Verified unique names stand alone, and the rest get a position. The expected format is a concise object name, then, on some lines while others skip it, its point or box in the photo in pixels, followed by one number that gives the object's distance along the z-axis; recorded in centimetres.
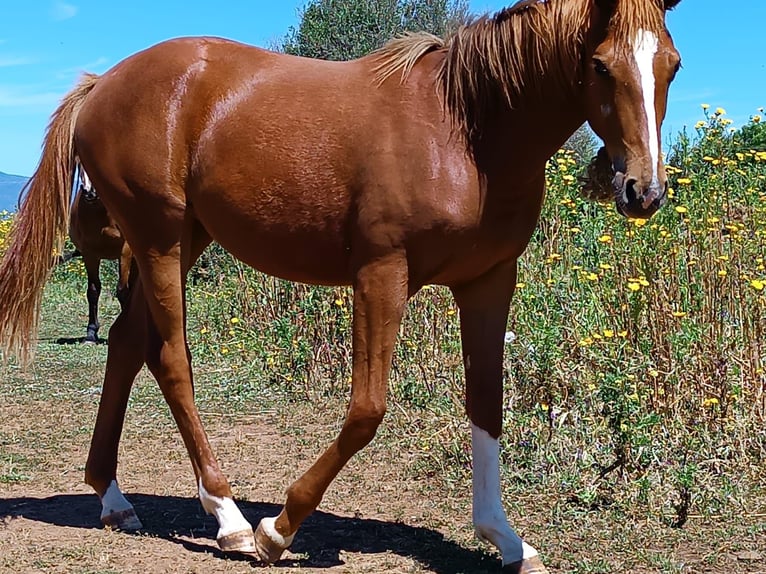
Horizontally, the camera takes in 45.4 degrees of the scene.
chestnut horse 315
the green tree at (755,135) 659
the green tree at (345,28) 2409
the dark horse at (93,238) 1000
